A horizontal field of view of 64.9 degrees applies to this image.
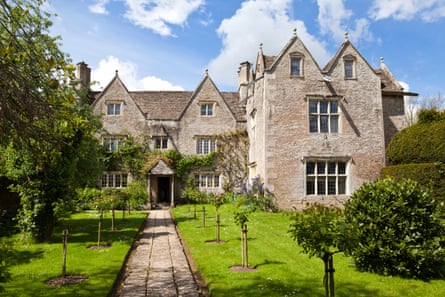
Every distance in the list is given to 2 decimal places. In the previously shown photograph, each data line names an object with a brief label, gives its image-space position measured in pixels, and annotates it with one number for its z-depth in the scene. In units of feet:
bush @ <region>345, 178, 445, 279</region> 26.86
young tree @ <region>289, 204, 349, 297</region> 18.58
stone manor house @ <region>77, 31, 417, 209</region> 72.79
